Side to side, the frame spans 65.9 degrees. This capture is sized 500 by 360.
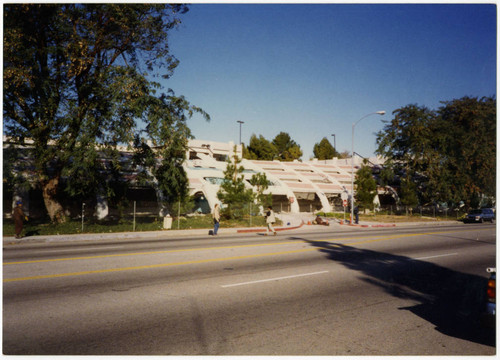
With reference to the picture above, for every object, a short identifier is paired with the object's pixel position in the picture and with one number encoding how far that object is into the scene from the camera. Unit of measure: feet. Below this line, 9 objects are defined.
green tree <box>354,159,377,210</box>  130.62
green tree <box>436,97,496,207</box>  146.10
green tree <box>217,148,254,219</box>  93.09
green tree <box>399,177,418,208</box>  149.89
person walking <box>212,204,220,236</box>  67.97
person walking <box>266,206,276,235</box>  69.87
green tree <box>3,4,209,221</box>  62.85
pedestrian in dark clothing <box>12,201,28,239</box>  56.49
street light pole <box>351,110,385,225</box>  101.04
